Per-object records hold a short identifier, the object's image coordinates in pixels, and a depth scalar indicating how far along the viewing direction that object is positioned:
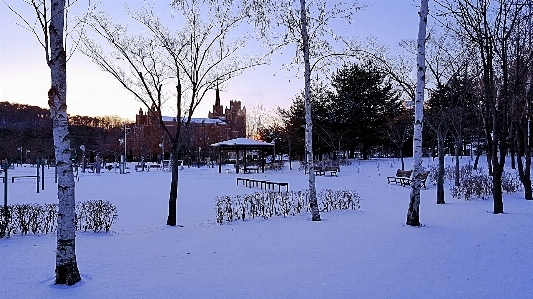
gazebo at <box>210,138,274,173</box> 32.59
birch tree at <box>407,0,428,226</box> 8.32
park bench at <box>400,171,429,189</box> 18.92
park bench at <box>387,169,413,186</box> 20.89
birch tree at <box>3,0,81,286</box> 4.44
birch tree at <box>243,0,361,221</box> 9.49
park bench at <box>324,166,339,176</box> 27.27
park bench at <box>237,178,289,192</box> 20.46
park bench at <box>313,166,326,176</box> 27.94
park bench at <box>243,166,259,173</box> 32.66
